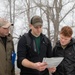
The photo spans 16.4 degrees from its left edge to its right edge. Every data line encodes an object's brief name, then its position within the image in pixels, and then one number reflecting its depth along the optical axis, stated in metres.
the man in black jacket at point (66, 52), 3.86
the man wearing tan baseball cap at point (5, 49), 3.73
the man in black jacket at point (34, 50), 3.59
